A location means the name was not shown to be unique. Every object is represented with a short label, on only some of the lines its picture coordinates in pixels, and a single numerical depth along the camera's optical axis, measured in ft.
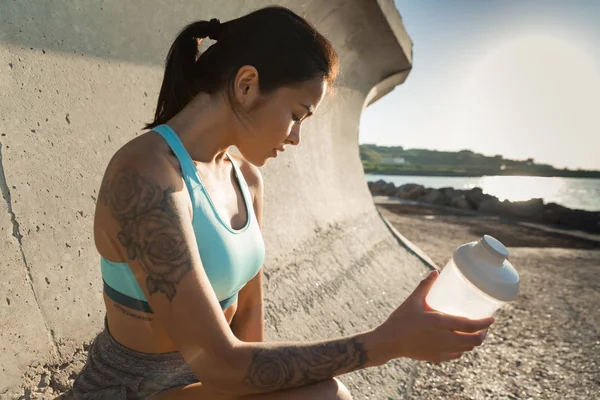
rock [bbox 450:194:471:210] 55.52
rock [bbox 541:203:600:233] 42.62
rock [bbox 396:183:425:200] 65.98
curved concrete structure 5.42
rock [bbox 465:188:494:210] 55.62
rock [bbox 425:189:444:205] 60.44
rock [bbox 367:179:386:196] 80.43
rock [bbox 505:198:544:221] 46.55
